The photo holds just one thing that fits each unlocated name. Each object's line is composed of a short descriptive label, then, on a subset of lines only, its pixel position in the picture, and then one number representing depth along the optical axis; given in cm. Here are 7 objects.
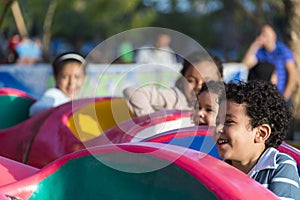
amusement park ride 351
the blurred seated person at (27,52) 1683
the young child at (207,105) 465
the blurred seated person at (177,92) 625
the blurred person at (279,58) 994
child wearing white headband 779
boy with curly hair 377
